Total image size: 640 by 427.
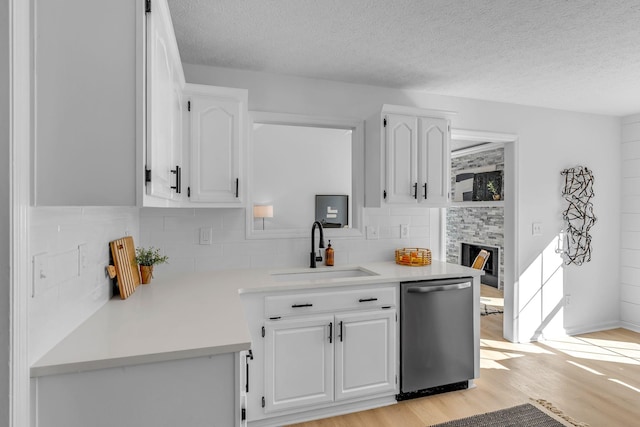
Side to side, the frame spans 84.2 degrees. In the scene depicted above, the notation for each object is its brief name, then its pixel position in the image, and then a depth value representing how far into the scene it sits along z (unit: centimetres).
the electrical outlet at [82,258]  143
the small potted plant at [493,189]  495
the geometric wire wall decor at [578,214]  377
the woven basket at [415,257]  285
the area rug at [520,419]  223
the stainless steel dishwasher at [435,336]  243
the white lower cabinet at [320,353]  213
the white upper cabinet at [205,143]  191
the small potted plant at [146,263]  220
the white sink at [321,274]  262
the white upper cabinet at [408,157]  271
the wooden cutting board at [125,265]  181
